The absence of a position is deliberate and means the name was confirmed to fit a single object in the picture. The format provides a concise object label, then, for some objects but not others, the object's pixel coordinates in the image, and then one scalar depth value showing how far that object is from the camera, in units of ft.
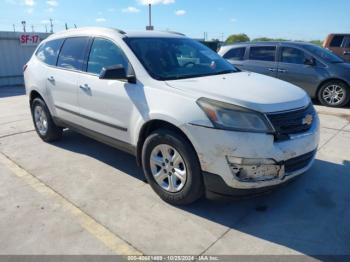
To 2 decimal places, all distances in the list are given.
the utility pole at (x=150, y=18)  91.72
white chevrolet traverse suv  9.24
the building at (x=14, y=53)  46.26
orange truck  42.83
